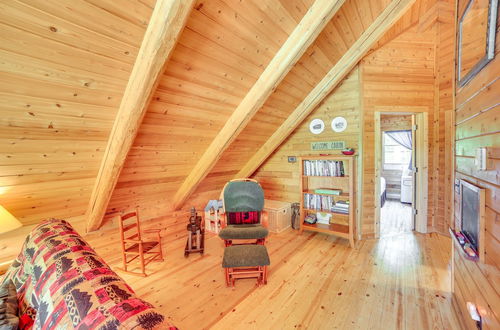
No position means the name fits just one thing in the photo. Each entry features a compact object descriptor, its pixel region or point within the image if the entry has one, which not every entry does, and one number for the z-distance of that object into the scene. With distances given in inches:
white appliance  224.1
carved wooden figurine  120.9
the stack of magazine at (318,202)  138.3
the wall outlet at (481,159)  51.6
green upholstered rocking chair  121.7
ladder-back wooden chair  98.8
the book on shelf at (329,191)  133.2
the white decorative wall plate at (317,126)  147.6
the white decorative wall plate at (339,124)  137.9
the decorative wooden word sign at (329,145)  139.2
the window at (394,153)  255.4
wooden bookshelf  126.6
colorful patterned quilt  28.0
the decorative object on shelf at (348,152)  127.8
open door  142.9
